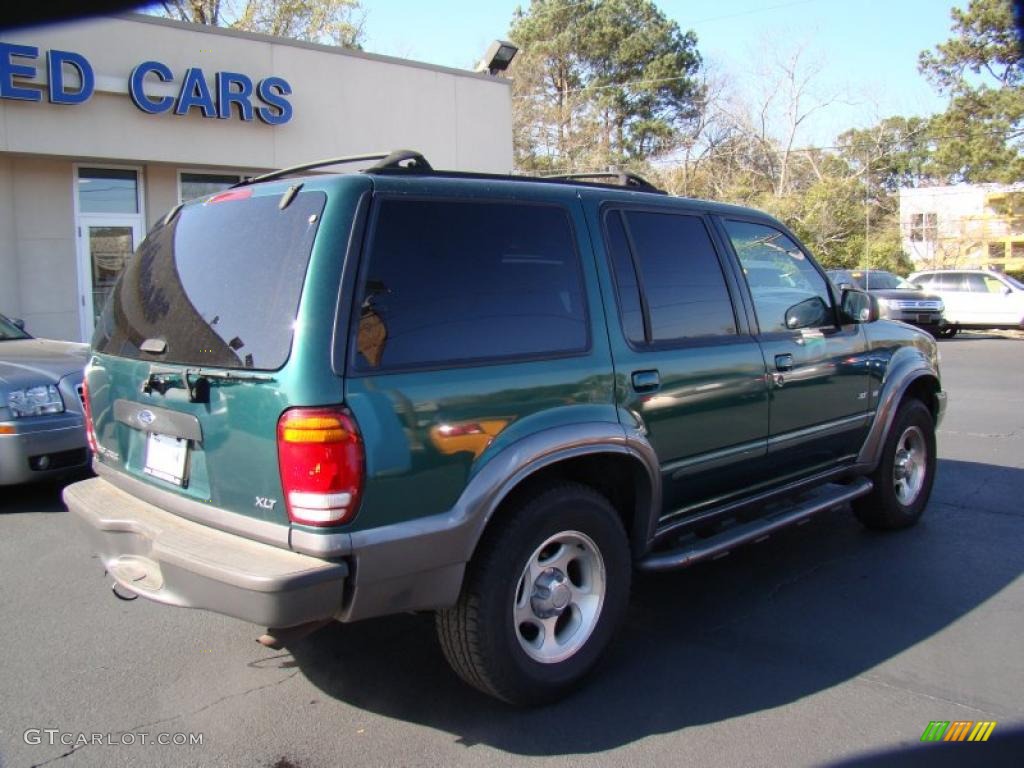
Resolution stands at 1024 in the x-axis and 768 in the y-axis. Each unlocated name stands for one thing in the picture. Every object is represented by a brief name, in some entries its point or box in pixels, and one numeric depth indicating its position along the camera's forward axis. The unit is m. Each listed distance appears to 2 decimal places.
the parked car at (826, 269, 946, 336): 20.36
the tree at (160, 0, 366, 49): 25.70
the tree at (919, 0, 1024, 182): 25.83
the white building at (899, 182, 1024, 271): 38.69
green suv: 2.61
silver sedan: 5.46
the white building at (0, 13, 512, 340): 11.15
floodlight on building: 15.82
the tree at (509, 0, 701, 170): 38.59
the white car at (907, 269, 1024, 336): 21.12
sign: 10.74
